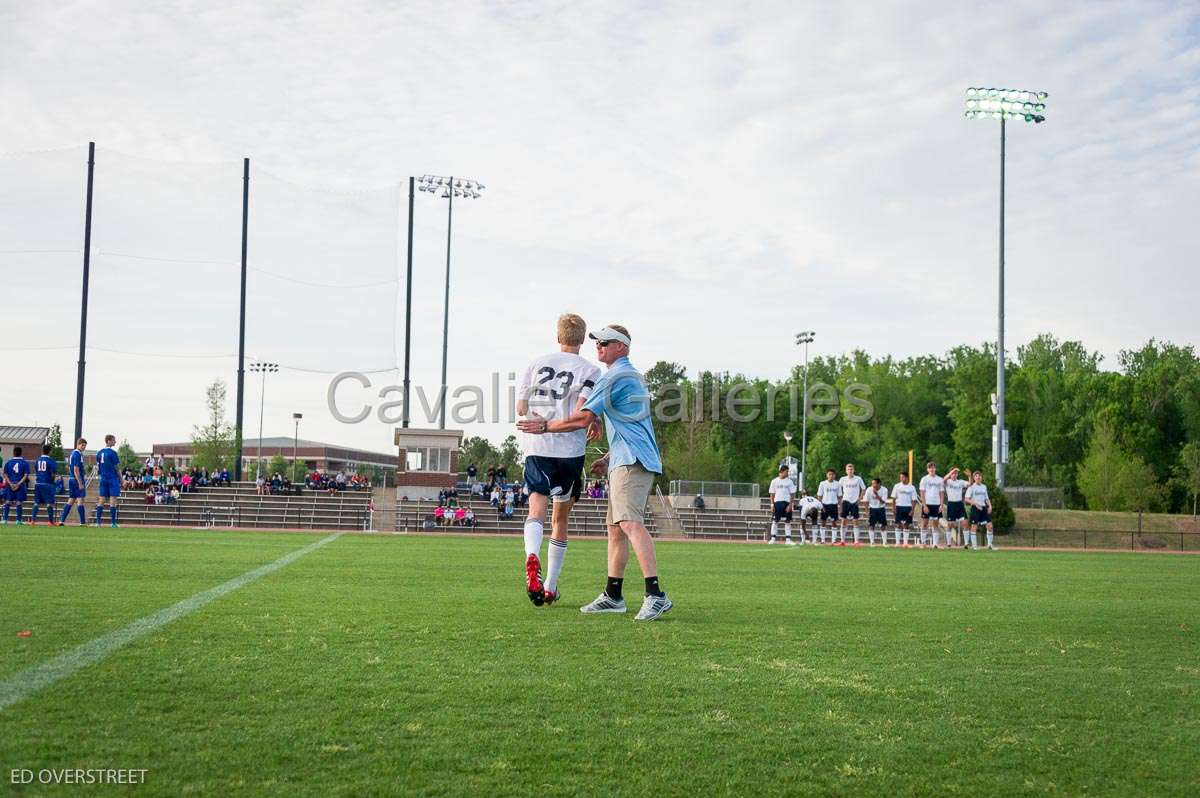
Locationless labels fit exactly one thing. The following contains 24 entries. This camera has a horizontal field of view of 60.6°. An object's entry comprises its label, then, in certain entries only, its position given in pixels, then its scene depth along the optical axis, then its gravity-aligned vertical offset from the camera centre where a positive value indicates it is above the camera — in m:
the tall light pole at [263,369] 46.46 +4.19
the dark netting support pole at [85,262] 41.19 +7.73
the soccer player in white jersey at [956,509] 23.98 -0.94
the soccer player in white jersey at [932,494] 24.59 -0.59
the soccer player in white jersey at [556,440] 7.16 +0.16
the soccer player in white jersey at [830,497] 25.77 -0.72
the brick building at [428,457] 44.06 +0.15
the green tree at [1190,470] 59.72 +0.29
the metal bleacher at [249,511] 34.94 -1.94
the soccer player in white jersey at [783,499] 25.39 -0.80
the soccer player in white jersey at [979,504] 23.75 -0.76
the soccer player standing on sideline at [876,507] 25.94 -0.98
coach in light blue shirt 6.57 +0.07
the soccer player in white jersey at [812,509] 27.12 -1.11
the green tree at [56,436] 64.99 +1.05
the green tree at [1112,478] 59.06 -0.27
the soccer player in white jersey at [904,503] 25.36 -0.83
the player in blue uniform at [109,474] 22.30 -0.44
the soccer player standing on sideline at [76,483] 22.59 -0.68
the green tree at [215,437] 57.31 +1.05
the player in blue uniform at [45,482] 24.64 -0.71
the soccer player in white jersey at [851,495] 25.33 -0.65
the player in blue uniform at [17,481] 23.23 -0.66
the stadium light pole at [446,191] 47.25 +13.22
